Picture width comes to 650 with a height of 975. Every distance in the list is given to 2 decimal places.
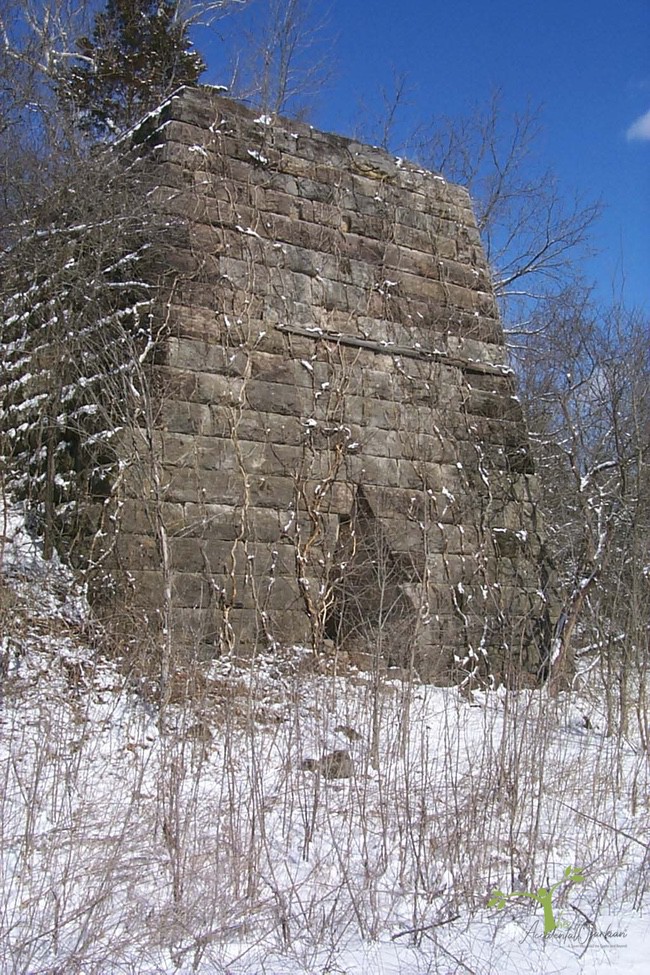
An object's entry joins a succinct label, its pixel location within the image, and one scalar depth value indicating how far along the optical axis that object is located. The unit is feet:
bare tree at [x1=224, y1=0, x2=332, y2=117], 49.17
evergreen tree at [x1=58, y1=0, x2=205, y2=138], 47.39
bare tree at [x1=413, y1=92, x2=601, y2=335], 53.06
